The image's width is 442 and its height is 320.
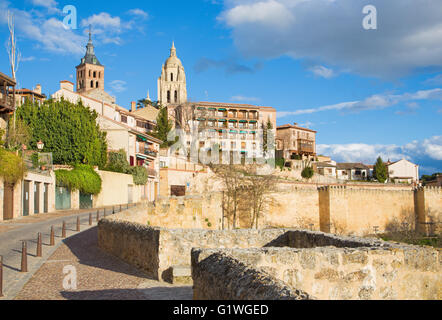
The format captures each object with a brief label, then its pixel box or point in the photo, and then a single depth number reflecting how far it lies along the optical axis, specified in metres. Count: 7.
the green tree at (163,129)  73.00
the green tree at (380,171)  91.00
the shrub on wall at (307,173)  78.94
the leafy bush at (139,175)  50.22
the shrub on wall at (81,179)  37.19
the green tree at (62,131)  42.59
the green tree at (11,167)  27.42
